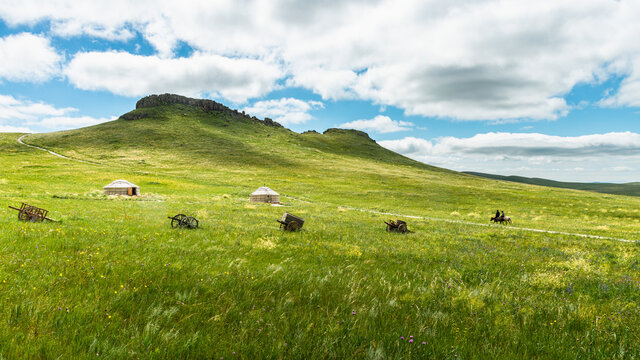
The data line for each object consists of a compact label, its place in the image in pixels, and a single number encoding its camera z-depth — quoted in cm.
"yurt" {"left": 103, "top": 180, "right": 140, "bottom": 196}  4306
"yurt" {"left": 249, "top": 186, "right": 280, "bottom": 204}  4494
